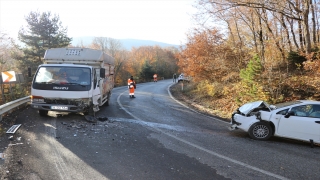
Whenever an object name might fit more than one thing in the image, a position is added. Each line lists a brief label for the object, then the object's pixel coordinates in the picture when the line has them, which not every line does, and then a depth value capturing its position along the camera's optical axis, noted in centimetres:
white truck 853
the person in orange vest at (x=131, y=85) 1697
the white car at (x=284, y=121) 686
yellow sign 1047
